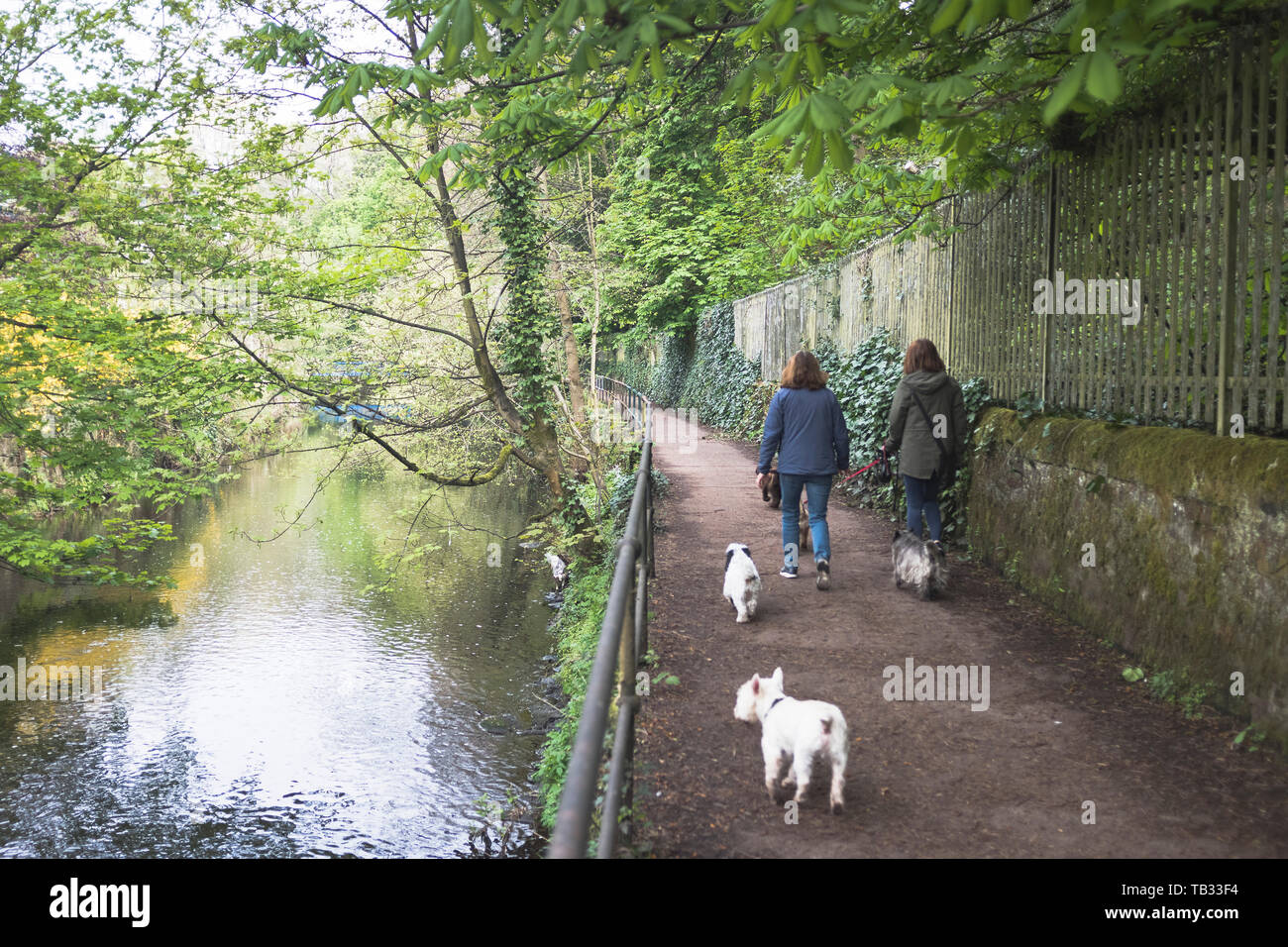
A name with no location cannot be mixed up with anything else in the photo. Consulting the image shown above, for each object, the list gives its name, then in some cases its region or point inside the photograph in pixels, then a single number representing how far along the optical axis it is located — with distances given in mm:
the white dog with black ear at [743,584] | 6555
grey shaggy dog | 7137
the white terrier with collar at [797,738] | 3820
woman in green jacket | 7570
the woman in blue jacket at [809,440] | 7332
